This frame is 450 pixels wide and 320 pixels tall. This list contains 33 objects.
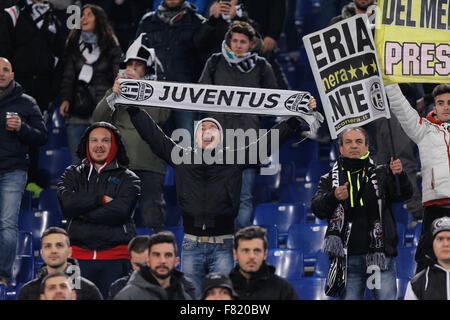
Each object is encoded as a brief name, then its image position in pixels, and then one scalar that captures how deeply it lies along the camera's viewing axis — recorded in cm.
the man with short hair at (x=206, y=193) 1670
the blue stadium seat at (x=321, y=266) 1883
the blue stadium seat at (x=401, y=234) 1972
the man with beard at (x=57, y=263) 1482
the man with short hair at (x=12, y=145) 1811
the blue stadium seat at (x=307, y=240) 1969
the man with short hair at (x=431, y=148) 1658
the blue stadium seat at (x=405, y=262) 1875
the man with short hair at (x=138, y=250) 1599
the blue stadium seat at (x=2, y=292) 1706
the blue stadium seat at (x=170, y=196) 2187
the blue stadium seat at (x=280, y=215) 2087
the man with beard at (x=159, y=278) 1433
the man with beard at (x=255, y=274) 1446
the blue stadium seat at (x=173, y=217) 2119
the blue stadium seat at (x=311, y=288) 1784
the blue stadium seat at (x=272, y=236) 1984
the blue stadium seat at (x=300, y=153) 2355
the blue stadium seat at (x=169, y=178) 2216
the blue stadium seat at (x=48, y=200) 2183
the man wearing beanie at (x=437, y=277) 1477
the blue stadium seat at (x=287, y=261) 1875
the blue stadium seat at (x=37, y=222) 2075
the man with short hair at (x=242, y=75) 1920
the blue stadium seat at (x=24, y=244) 1987
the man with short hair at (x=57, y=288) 1424
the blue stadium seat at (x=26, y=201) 2158
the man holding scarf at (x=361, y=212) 1619
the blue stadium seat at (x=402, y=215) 2055
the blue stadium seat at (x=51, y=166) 2269
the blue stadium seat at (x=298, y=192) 2191
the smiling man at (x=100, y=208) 1633
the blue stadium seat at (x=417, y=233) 1946
